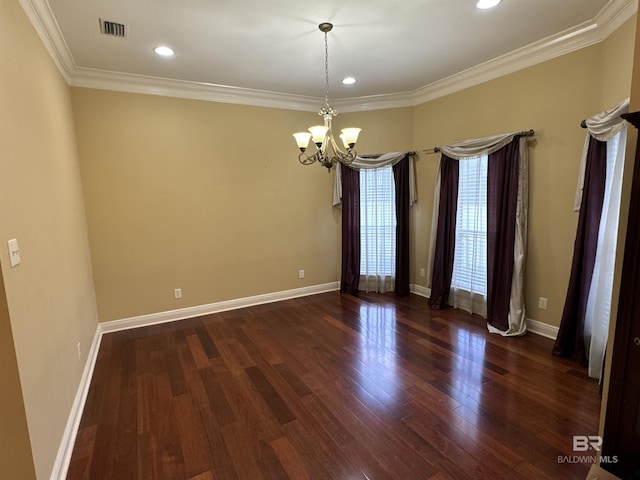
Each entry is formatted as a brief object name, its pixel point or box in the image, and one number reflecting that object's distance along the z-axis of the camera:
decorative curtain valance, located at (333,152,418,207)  4.65
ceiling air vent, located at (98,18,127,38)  2.57
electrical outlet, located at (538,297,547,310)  3.39
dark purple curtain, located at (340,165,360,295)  4.88
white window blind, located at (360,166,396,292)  4.82
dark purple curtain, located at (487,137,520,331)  3.44
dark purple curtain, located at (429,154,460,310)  4.11
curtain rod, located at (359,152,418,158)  4.75
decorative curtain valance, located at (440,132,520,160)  3.47
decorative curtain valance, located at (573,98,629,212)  2.41
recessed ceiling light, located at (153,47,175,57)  3.01
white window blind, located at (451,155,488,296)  3.83
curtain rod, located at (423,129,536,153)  3.29
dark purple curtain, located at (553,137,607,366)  2.71
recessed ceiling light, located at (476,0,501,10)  2.40
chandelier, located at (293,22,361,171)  2.68
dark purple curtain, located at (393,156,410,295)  4.67
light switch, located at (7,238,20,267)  1.52
